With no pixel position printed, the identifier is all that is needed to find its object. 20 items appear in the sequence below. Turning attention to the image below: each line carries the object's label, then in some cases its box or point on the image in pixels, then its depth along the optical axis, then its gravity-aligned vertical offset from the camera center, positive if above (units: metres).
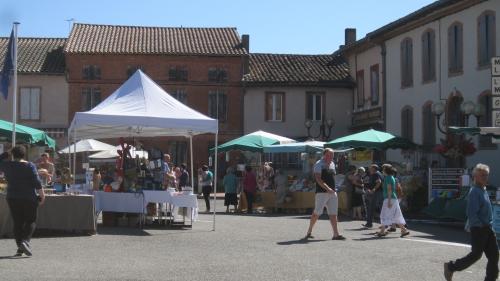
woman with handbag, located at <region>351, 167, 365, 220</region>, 21.92 -0.49
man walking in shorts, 15.07 -0.28
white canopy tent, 16.19 +1.40
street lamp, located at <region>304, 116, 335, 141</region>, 38.91 +2.62
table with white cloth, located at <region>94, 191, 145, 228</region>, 16.61 -0.55
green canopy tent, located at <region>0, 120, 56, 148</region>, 21.09 +1.18
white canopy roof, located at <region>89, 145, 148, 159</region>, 33.72 +1.00
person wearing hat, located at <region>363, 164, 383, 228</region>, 18.75 -0.34
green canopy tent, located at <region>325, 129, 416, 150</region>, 24.27 +1.16
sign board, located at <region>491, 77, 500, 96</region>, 17.00 +2.05
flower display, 22.41 +0.89
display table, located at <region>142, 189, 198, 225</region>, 16.59 -0.45
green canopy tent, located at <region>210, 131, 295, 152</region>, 27.34 +1.27
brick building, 42.16 +5.76
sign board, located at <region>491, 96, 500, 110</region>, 16.98 +1.64
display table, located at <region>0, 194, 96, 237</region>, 14.78 -0.70
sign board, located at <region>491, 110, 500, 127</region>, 17.00 +1.36
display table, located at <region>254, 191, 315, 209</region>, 24.89 -0.76
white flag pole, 19.31 +2.67
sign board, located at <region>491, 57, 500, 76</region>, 17.22 +2.52
